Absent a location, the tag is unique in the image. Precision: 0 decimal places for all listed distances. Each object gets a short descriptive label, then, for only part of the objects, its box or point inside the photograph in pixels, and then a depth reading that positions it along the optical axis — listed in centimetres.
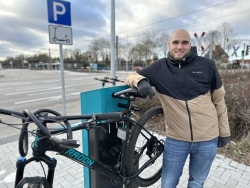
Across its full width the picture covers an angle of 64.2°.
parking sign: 347
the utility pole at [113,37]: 455
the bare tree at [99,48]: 5384
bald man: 169
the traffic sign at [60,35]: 357
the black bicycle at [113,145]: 137
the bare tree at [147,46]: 4569
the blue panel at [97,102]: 189
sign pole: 380
